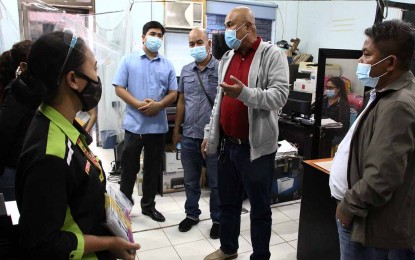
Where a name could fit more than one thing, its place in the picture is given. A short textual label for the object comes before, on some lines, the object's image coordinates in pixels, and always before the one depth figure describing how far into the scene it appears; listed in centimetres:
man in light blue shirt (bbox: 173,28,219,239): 258
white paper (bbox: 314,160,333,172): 192
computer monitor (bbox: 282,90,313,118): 347
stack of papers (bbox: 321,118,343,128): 271
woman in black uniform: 81
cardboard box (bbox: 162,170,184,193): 340
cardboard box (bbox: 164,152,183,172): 334
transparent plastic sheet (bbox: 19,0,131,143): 175
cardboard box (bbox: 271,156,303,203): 323
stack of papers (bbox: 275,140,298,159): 323
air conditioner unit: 454
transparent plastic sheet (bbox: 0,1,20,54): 197
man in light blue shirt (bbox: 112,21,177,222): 263
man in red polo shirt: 179
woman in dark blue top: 291
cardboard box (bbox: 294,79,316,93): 386
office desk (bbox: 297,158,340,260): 194
